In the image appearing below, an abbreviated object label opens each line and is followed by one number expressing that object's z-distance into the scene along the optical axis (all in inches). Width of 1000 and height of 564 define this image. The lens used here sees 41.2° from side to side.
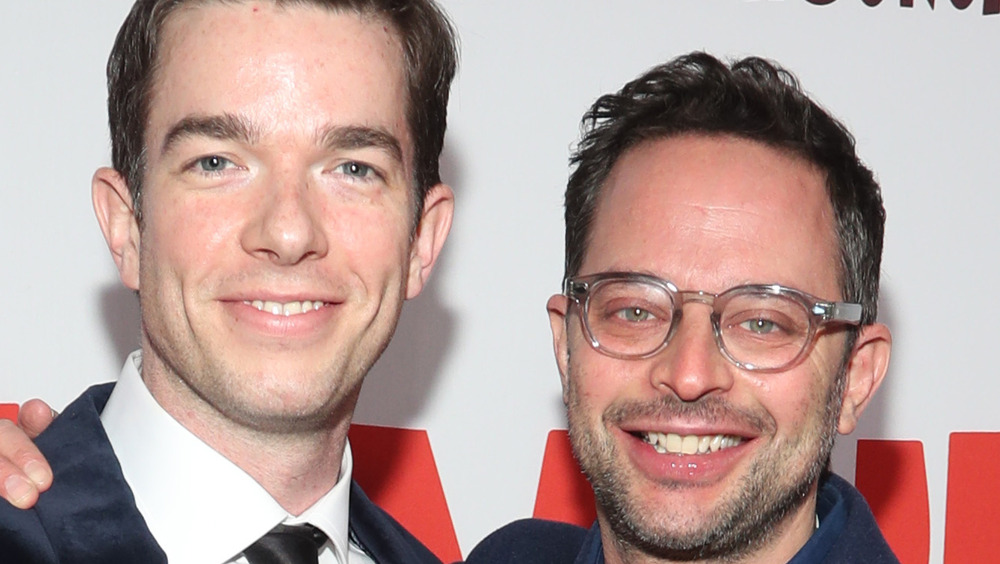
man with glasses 94.1
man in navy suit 90.4
